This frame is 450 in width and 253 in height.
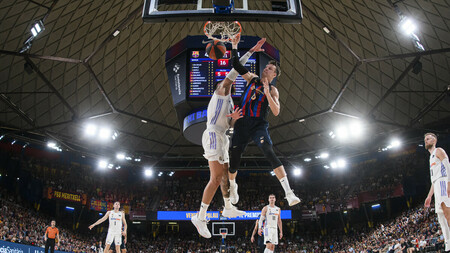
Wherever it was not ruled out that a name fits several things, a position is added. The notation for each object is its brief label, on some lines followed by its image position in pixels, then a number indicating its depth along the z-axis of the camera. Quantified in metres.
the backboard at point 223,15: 10.66
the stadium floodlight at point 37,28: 18.06
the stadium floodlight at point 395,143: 33.06
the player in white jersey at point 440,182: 9.91
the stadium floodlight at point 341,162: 37.09
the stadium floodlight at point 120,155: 36.76
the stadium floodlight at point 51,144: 33.20
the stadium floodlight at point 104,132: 30.19
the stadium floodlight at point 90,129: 29.67
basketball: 9.87
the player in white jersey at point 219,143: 7.75
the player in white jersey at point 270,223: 14.22
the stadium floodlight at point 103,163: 37.88
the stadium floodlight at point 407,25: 17.86
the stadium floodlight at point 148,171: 40.48
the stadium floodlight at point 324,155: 37.66
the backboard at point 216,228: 28.02
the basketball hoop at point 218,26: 11.65
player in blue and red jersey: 7.54
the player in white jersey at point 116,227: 18.02
